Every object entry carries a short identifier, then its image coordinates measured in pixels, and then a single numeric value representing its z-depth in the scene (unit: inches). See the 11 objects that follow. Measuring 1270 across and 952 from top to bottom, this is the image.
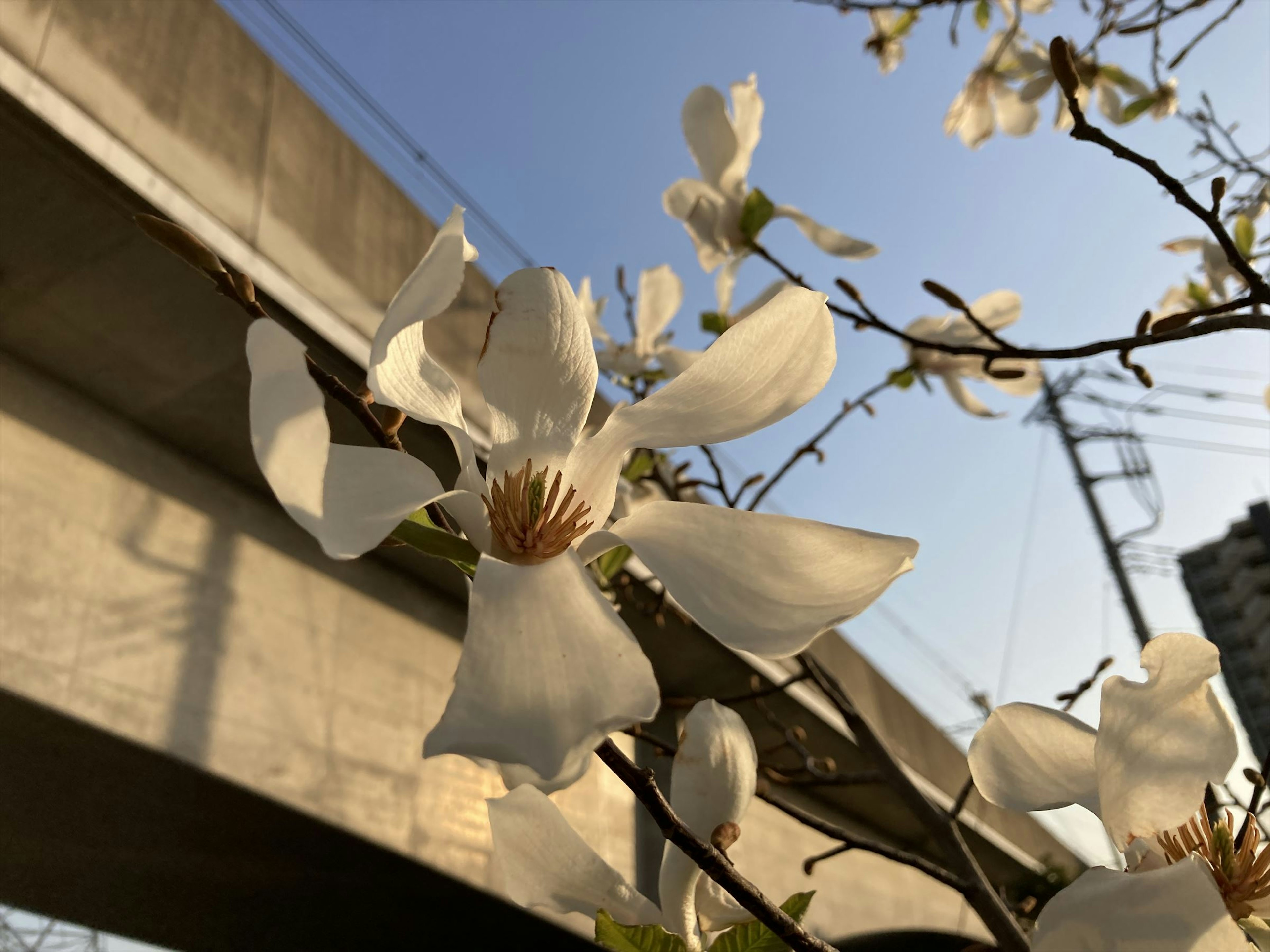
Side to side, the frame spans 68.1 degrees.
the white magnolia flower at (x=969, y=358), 38.1
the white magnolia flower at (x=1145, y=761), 14.7
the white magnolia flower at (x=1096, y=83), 44.4
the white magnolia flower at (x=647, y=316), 42.8
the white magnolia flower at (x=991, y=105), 52.7
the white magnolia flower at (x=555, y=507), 10.2
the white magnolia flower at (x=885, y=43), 55.4
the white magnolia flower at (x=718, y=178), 36.4
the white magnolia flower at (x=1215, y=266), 39.1
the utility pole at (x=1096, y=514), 201.8
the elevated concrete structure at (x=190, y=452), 40.9
